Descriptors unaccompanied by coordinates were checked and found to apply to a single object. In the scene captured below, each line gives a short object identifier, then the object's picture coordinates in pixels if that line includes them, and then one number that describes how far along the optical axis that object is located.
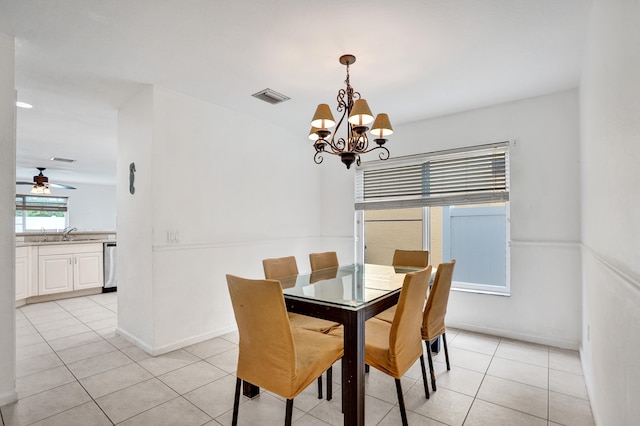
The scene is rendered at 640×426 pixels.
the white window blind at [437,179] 3.48
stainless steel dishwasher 5.55
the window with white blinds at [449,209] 3.51
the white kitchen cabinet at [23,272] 4.52
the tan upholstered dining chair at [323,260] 3.20
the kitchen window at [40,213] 8.71
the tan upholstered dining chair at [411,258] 3.28
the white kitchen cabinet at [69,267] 4.87
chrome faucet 5.61
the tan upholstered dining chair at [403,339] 1.75
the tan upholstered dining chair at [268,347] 1.52
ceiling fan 6.60
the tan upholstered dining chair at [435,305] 2.25
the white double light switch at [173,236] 3.06
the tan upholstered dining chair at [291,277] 2.18
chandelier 2.10
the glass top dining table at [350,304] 1.68
